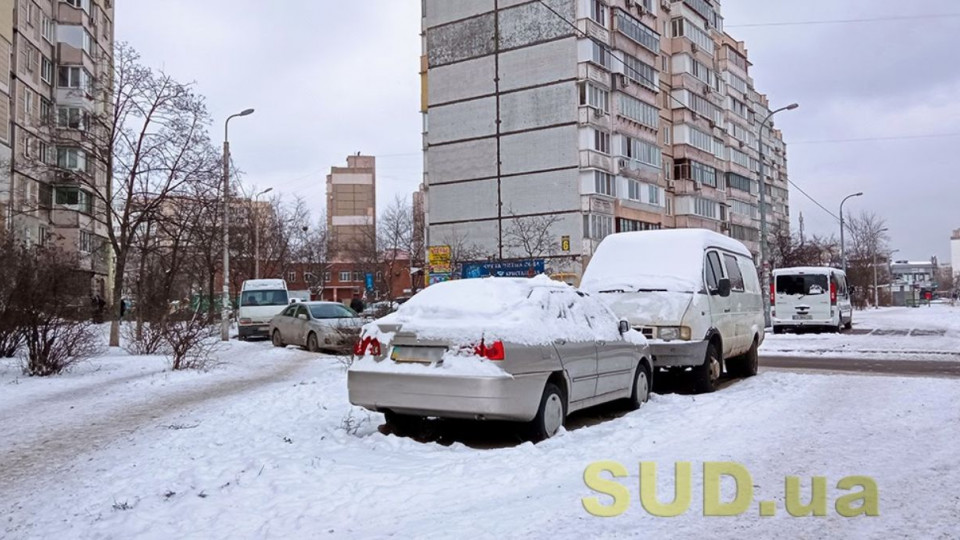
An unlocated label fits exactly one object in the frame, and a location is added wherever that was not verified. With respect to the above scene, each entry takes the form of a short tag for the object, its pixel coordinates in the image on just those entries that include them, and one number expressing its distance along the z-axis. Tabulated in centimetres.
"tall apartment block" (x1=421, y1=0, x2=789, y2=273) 4931
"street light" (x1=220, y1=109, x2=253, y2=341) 2720
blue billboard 3312
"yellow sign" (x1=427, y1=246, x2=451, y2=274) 3712
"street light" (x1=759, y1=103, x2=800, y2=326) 3416
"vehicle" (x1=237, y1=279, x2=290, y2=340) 2909
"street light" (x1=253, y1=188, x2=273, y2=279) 4556
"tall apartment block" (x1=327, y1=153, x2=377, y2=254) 11175
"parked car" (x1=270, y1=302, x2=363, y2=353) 2100
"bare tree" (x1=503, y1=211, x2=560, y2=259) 4841
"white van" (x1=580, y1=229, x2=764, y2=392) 1073
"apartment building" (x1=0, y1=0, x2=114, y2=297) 3972
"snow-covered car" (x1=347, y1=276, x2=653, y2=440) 715
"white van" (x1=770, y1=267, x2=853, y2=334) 2877
